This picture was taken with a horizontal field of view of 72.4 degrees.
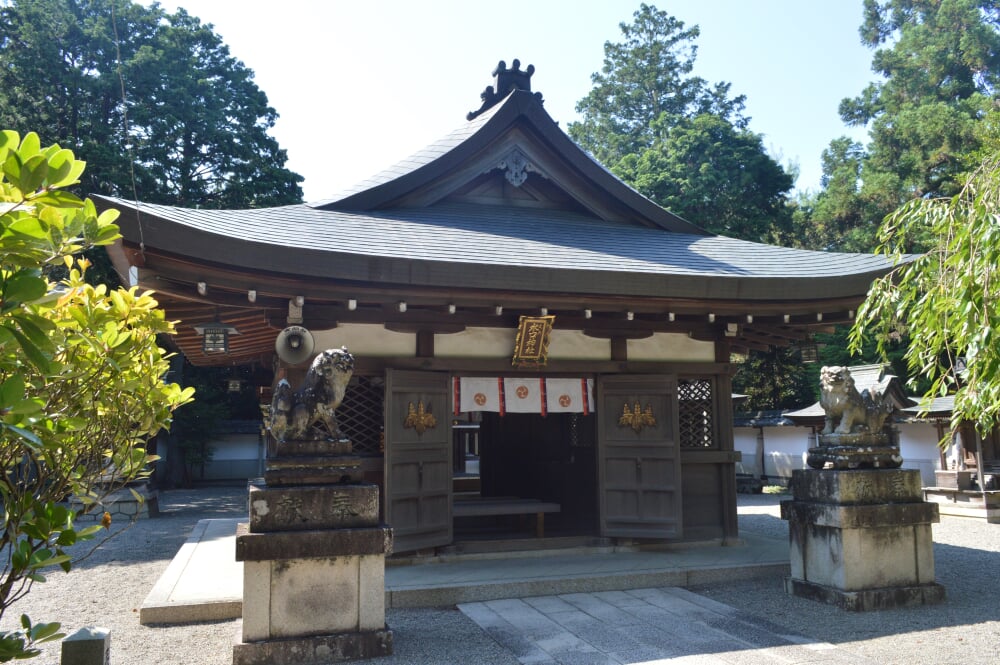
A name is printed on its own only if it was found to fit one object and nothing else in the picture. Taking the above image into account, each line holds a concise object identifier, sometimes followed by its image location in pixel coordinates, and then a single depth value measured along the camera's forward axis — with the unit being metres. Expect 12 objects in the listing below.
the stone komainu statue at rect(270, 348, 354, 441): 5.81
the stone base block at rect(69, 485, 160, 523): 15.74
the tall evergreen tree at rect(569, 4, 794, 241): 27.95
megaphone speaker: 7.28
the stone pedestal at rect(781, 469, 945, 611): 6.95
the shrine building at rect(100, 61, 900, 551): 7.50
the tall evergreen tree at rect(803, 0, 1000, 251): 26.16
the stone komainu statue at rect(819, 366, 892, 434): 7.42
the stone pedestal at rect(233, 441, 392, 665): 5.30
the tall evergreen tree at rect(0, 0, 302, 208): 22.31
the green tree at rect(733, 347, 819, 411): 28.05
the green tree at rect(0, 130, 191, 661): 1.71
